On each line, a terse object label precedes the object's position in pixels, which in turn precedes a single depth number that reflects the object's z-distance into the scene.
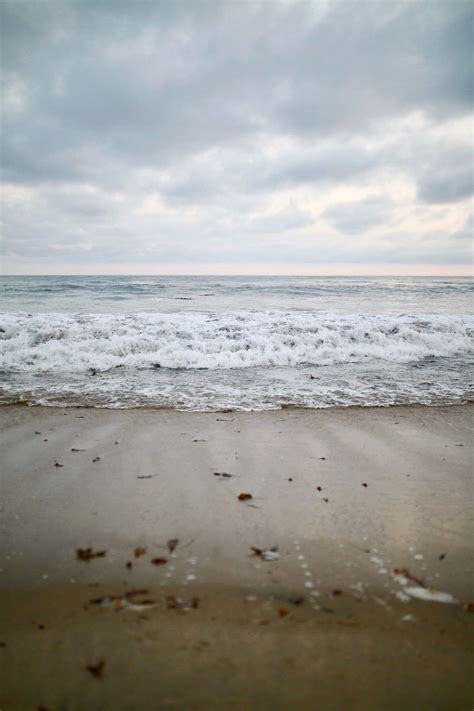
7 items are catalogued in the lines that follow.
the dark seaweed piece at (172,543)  2.36
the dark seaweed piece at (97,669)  1.57
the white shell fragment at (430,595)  1.97
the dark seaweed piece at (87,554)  2.28
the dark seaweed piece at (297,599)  1.93
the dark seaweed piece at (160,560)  2.23
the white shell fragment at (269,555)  2.27
